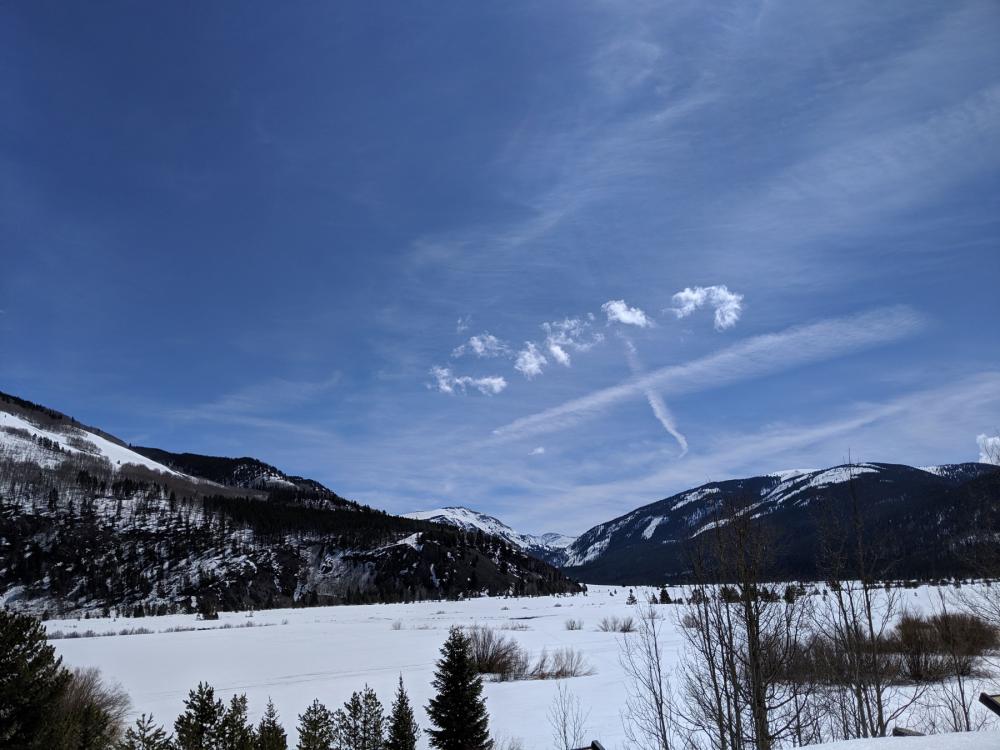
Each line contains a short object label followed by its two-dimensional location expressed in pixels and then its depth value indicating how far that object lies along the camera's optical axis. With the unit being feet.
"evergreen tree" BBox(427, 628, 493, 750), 53.39
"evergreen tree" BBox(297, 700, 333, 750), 40.88
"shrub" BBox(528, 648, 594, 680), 92.48
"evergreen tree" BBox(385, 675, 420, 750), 49.44
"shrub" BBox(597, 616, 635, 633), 137.61
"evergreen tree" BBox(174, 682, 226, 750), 42.32
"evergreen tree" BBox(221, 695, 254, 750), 42.50
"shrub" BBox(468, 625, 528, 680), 95.09
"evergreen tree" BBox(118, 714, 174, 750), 37.27
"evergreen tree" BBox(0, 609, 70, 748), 38.78
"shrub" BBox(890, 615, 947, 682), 81.00
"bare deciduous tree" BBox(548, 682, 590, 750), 61.46
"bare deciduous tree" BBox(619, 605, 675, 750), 61.82
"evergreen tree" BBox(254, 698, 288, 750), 38.04
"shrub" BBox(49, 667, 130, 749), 39.81
